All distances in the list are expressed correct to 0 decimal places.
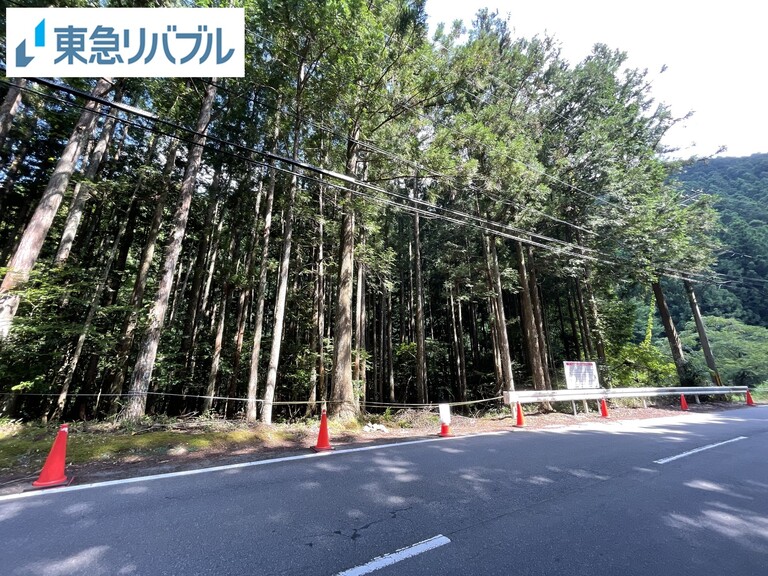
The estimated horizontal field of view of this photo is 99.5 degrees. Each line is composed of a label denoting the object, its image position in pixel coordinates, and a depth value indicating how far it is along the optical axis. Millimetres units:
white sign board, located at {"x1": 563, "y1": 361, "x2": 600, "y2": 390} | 11367
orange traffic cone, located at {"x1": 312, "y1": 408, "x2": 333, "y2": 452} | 5594
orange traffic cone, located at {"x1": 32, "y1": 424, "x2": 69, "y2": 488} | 3809
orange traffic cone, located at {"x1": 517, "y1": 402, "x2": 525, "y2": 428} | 8801
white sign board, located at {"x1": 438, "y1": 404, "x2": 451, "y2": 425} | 7311
